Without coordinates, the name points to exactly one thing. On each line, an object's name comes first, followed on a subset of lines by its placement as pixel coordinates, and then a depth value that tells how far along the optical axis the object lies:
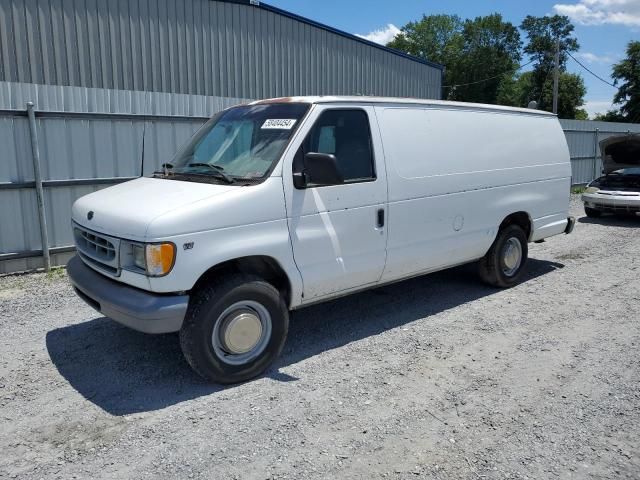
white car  12.02
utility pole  36.41
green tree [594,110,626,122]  49.74
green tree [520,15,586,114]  60.08
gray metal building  7.58
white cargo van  3.91
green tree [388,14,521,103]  67.38
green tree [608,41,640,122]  48.84
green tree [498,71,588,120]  56.78
